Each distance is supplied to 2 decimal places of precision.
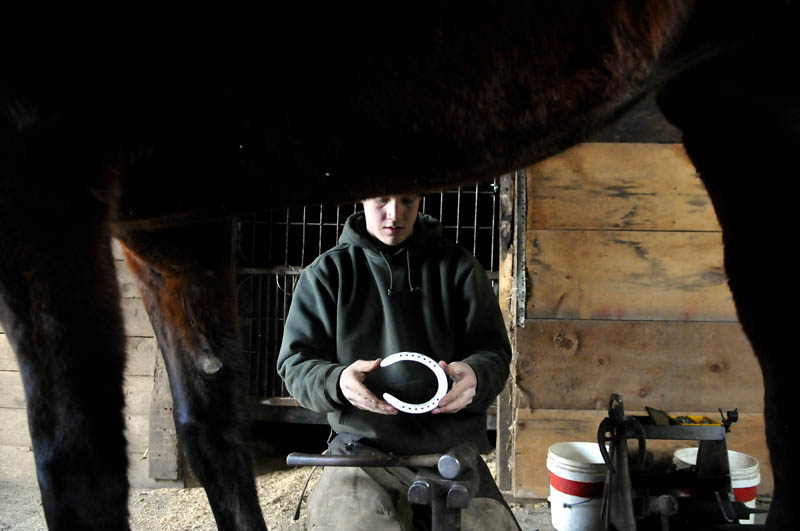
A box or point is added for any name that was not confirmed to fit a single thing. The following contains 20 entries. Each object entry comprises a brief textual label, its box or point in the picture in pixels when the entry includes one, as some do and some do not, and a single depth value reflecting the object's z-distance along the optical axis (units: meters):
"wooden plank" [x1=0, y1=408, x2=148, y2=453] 2.21
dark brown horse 0.64
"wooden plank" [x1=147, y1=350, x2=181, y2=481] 2.26
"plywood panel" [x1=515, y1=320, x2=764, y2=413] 2.05
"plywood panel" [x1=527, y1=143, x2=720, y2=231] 2.08
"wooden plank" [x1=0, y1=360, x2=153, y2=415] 2.29
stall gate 2.56
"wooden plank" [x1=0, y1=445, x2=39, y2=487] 2.23
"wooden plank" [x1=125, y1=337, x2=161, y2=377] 2.29
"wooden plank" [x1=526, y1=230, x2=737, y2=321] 2.06
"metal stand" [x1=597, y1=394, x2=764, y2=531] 1.22
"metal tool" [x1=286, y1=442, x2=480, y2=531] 0.82
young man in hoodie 1.13
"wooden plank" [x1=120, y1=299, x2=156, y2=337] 2.29
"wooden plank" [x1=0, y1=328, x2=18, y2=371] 2.19
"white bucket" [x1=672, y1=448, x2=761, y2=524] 1.49
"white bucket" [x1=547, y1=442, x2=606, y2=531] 1.54
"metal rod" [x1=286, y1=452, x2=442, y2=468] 0.86
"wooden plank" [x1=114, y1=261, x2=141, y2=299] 2.24
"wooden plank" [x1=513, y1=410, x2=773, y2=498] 2.02
